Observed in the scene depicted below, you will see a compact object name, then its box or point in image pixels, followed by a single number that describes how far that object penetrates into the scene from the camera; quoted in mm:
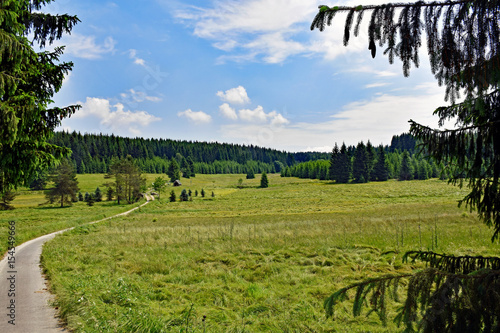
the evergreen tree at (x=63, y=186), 56250
